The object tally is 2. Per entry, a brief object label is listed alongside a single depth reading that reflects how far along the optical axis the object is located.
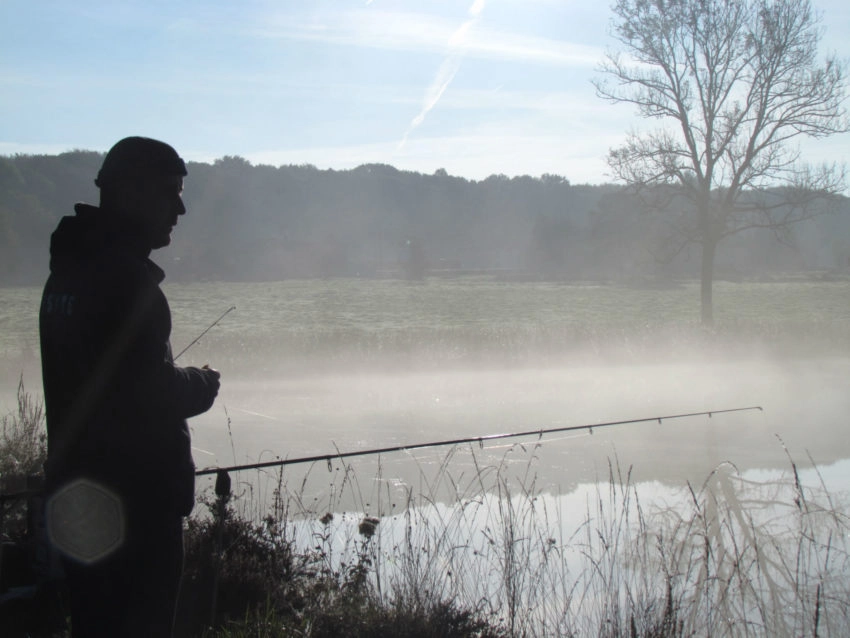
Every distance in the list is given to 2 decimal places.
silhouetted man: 2.65
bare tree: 19.03
